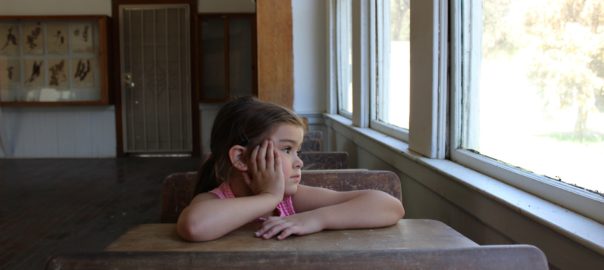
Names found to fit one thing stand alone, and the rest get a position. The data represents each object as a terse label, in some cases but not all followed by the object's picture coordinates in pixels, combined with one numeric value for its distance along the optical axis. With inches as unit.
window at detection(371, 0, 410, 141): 109.3
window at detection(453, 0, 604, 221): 44.3
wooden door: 350.9
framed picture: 344.5
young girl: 44.1
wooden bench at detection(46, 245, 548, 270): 28.7
